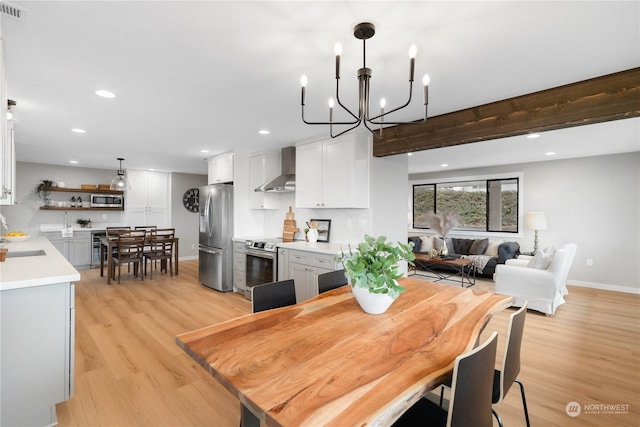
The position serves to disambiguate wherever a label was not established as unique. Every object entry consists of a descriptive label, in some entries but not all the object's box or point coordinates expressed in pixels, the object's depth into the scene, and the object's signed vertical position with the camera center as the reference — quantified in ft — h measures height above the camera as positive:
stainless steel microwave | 23.80 +0.74
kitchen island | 5.65 -2.59
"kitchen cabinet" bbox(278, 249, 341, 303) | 11.30 -2.20
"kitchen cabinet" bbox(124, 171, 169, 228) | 24.38 +0.92
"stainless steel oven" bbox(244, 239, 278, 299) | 13.64 -2.39
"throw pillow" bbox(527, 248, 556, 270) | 13.39 -2.08
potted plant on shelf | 22.02 +1.42
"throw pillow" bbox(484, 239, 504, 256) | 19.51 -2.22
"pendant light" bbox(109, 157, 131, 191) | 18.72 +1.66
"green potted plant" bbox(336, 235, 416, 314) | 5.14 -1.05
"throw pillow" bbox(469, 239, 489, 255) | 20.10 -2.25
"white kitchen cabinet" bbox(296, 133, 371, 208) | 12.08 +1.62
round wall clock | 26.99 +0.96
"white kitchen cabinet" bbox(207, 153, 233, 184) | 17.11 +2.47
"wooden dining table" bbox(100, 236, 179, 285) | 17.67 -2.30
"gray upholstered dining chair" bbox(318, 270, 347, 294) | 7.31 -1.70
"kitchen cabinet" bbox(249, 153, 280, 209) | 16.47 +1.90
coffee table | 16.51 -3.55
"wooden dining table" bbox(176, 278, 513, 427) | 2.78 -1.75
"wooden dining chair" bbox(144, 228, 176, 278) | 18.97 -2.27
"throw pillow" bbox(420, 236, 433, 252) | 21.86 -2.26
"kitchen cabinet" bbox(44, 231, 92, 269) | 20.90 -2.51
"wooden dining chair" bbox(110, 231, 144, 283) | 17.57 -2.39
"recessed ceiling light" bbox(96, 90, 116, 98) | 8.40 +3.27
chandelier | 5.27 +2.33
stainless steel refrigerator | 16.20 -1.30
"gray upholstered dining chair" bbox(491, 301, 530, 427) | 4.52 -2.23
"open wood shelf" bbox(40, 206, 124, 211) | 22.19 +0.12
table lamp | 18.15 -0.47
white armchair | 12.44 -2.96
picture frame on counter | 14.01 -0.81
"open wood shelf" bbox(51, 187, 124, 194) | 22.43 +1.51
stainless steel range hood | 14.58 +1.69
